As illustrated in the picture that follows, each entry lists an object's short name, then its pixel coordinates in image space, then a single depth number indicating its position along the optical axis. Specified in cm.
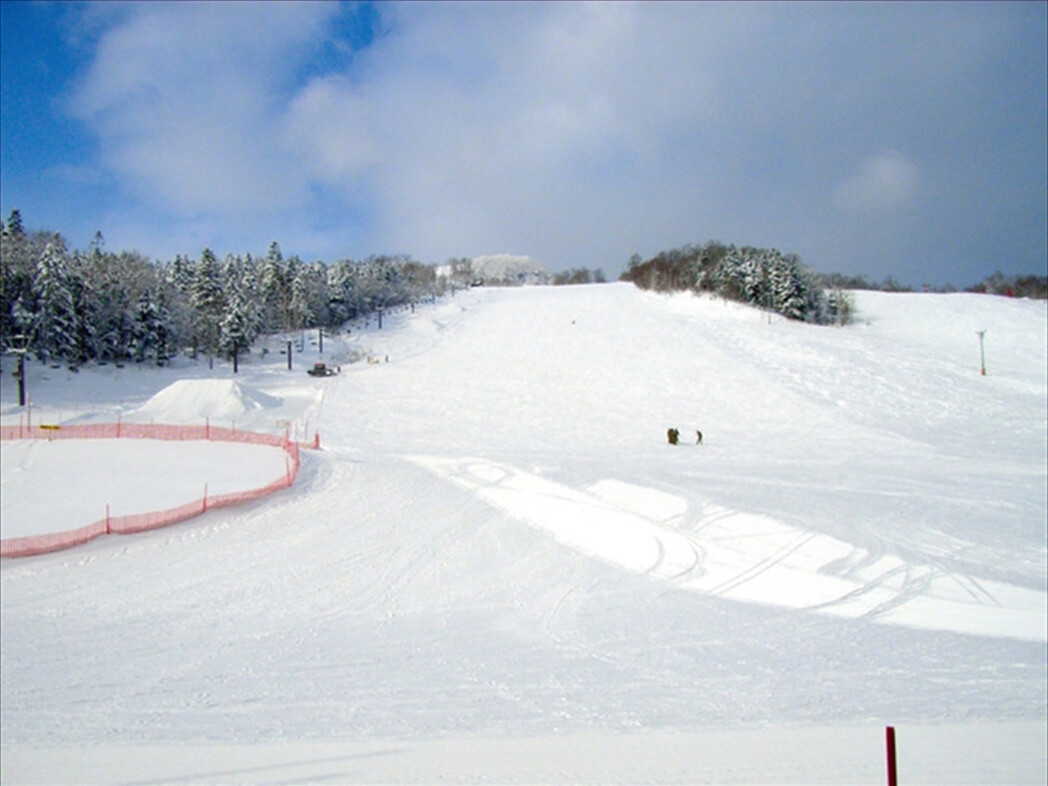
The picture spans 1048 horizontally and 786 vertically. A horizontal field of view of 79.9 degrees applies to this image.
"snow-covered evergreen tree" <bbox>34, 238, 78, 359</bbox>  4988
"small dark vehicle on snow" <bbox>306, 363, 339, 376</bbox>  5638
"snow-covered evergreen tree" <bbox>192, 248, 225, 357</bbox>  6706
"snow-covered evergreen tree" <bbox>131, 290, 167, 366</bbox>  5791
